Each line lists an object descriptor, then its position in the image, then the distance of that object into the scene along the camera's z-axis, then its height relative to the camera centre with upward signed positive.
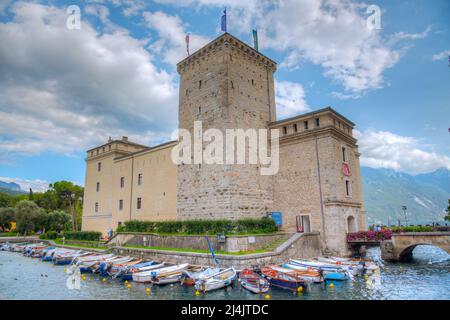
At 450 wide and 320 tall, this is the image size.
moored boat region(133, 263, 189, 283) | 16.86 -3.21
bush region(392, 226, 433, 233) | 22.95 -1.18
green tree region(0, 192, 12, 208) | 66.12 +4.15
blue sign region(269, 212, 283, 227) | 26.45 -0.15
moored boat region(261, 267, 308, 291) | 14.91 -3.29
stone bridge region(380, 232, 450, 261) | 20.94 -2.07
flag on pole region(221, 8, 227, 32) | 27.44 +17.71
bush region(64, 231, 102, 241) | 33.75 -2.06
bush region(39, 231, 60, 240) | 42.41 -2.42
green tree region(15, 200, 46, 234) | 47.81 +0.37
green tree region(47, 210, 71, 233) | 50.16 -0.48
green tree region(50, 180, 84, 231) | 58.60 +4.81
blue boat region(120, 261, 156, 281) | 18.22 -3.33
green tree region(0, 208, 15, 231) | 53.38 +0.64
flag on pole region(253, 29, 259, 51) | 31.01 +18.20
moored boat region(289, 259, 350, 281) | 16.83 -3.17
